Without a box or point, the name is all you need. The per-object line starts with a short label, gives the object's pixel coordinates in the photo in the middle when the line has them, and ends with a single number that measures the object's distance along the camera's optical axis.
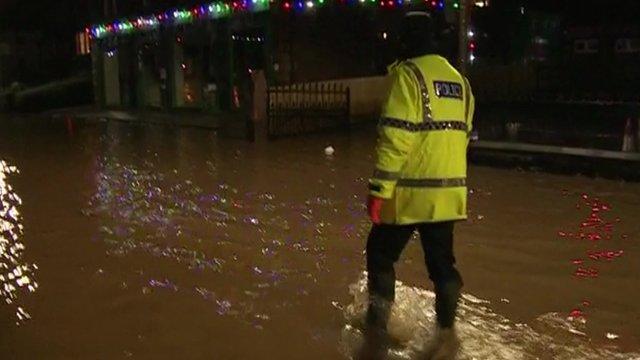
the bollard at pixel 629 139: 10.54
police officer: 3.94
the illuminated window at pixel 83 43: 31.68
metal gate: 16.14
